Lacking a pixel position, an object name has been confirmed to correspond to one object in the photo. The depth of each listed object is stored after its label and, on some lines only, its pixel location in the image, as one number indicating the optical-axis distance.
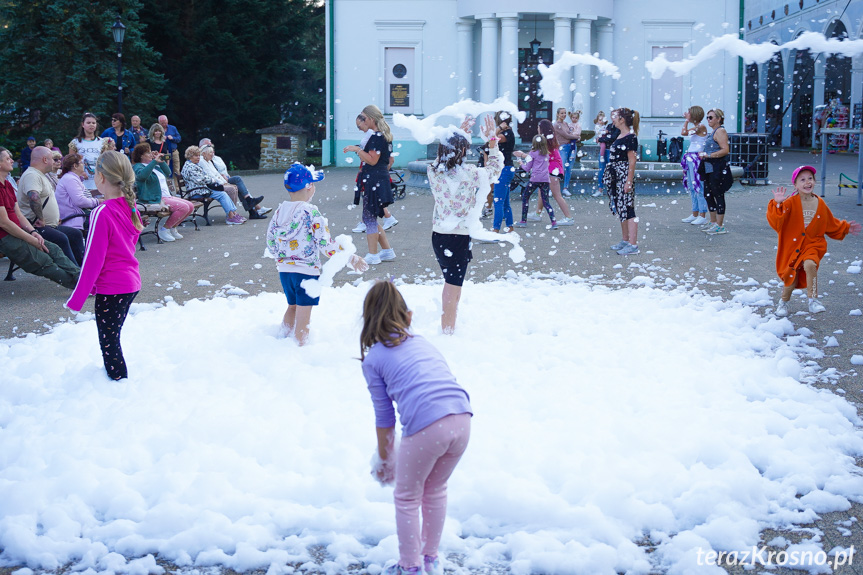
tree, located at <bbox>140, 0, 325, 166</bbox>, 32.62
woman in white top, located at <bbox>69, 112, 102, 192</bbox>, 14.33
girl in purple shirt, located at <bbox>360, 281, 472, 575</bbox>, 3.30
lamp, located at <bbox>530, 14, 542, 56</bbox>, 29.92
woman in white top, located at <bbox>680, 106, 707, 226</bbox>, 13.34
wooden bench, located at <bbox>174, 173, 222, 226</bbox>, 15.17
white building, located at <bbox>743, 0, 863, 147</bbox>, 40.31
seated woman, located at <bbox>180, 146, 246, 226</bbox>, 15.41
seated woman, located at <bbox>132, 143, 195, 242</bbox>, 12.91
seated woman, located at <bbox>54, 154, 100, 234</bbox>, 10.64
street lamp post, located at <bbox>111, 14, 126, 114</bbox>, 22.70
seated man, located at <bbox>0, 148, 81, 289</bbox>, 8.99
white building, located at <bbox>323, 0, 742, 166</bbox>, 29.39
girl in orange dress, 7.71
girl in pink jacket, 5.61
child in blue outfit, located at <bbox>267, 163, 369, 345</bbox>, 6.51
